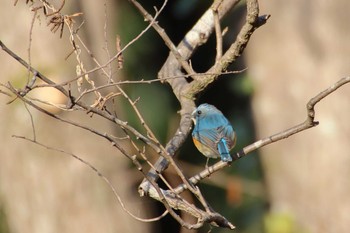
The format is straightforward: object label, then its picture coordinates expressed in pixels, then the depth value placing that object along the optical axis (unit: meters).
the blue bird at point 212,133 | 7.36
